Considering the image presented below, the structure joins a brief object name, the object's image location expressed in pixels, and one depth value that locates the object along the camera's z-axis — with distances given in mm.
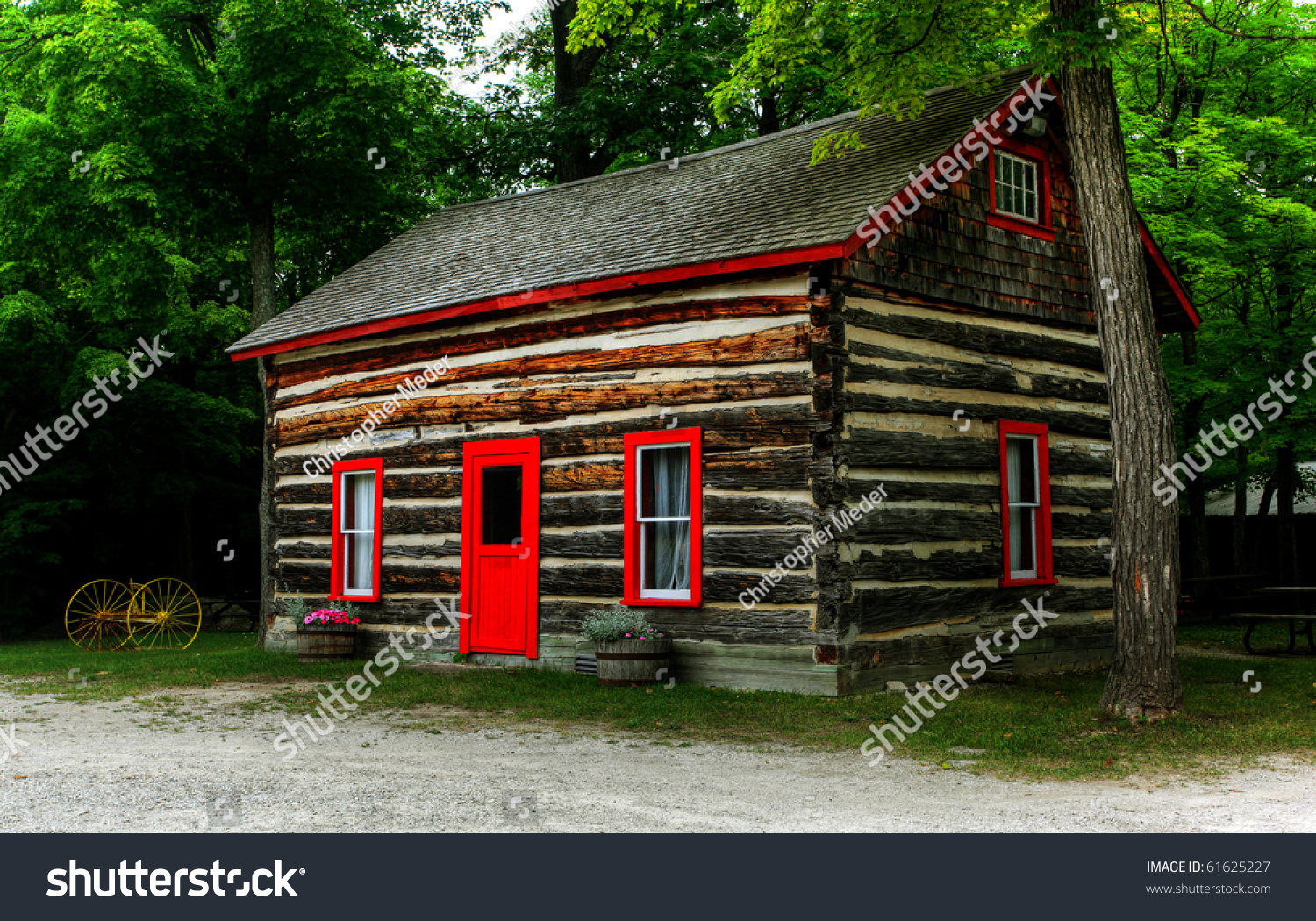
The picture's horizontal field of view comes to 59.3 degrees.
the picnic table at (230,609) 20969
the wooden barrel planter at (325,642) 14312
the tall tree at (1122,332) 9383
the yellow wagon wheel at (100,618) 17547
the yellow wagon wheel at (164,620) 17734
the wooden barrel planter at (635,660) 11312
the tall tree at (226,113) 16844
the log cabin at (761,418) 10898
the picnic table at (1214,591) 17406
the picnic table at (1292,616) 12750
